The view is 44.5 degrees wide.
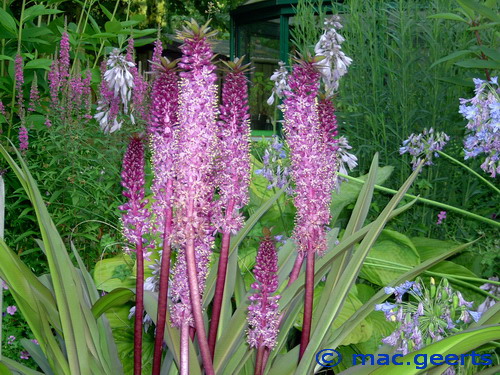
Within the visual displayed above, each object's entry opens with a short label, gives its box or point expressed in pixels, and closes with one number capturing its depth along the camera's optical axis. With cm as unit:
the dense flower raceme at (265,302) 161
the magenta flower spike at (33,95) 475
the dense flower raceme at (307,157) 167
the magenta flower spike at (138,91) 450
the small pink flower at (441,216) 400
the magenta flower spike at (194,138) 149
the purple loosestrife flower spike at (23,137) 425
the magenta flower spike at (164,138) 157
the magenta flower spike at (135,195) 169
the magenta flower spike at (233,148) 163
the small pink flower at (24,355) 354
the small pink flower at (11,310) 399
